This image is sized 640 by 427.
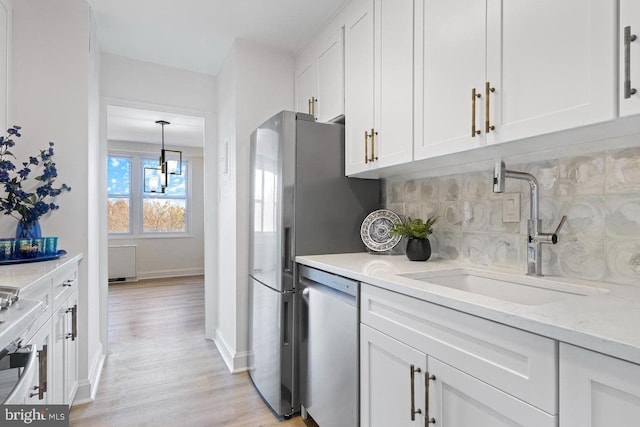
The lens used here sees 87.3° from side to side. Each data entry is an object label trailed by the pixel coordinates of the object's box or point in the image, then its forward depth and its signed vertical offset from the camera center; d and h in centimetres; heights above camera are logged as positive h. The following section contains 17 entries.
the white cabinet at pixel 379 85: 164 +69
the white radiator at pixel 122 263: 575 -87
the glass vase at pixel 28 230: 185 -10
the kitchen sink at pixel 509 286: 121 -30
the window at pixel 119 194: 597 +33
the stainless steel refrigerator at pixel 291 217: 202 -3
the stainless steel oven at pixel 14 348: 74 -33
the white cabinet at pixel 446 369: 81 -46
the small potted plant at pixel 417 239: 180 -14
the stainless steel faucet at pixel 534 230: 130 -7
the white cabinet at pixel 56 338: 130 -59
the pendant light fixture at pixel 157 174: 622 +72
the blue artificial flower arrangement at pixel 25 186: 181 +15
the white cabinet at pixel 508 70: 95 +49
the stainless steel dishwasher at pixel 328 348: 152 -68
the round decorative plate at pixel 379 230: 209 -11
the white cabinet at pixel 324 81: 220 +95
